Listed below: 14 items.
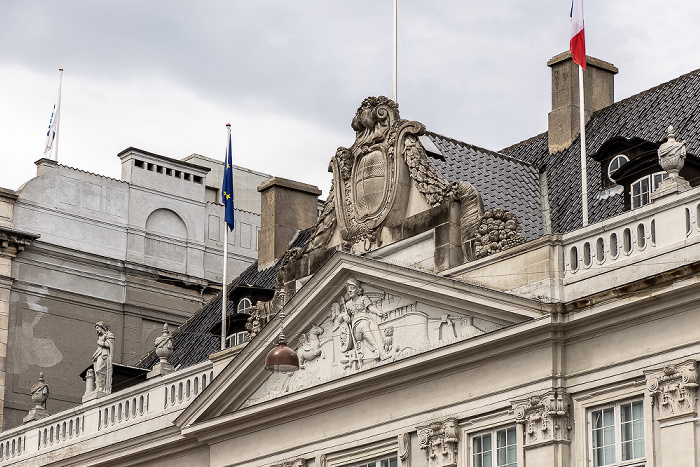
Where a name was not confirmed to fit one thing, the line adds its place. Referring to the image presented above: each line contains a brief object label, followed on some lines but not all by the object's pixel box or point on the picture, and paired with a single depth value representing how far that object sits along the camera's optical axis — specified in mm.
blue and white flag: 55750
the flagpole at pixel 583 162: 34906
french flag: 37094
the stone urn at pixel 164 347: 44094
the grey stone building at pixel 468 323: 31609
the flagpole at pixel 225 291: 42859
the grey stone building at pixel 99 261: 51688
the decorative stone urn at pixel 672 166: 31547
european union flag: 45125
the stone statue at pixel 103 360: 45062
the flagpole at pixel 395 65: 40778
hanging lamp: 34656
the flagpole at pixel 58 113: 56700
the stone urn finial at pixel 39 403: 47250
